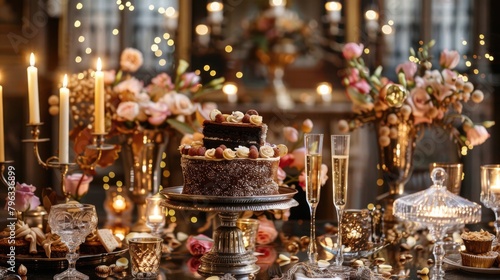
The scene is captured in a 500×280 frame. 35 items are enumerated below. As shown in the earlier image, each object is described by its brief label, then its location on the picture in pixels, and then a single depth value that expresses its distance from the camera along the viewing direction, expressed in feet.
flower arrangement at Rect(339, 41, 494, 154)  7.88
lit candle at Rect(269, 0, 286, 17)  18.66
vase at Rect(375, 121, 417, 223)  8.15
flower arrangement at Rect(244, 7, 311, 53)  18.75
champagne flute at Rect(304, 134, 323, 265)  6.10
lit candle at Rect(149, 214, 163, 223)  7.27
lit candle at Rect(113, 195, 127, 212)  8.26
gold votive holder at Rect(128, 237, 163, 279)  5.89
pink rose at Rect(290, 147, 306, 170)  7.70
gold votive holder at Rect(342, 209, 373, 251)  6.68
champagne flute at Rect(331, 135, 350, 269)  6.14
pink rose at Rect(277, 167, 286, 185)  7.30
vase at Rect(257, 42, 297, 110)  18.84
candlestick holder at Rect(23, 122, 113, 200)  6.79
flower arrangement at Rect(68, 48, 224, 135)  7.88
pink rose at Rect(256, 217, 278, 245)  7.22
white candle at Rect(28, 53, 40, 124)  6.86
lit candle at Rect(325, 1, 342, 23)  19.08
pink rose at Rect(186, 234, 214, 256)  6.63
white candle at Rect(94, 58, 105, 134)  7.13
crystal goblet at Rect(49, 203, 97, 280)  5.80
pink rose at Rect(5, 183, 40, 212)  6.82
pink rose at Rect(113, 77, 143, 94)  7.97
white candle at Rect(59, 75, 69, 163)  6.72
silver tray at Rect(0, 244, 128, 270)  6.17
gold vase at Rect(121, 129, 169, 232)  8.05
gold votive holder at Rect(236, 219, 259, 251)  6.65
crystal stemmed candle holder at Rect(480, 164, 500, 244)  6.87
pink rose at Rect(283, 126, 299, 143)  7.79
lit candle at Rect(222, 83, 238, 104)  18.71
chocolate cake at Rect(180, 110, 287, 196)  6.25
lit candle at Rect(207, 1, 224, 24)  18.95
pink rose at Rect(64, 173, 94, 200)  7.60
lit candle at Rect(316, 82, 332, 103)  19.06
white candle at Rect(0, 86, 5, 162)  6.73
